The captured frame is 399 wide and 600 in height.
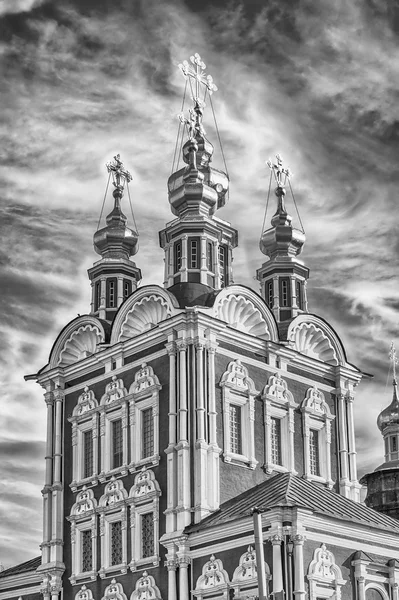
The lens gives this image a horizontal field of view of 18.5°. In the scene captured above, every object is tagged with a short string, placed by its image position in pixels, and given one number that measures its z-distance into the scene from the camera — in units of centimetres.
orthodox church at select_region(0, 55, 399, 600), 2806
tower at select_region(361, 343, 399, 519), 5178
